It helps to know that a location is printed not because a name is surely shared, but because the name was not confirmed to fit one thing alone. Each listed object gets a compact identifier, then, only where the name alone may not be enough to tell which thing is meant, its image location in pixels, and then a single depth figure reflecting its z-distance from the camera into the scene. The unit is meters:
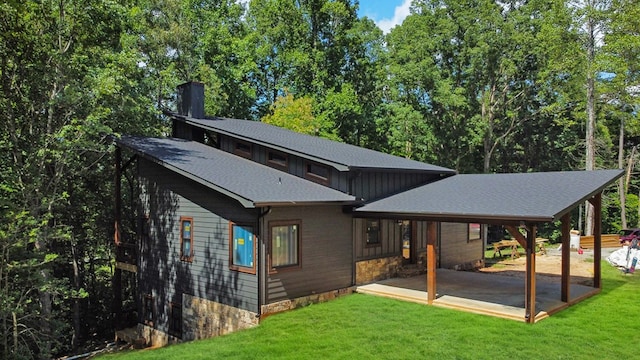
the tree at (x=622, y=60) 21.20
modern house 9.91
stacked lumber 21.55
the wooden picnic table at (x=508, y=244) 18.52
